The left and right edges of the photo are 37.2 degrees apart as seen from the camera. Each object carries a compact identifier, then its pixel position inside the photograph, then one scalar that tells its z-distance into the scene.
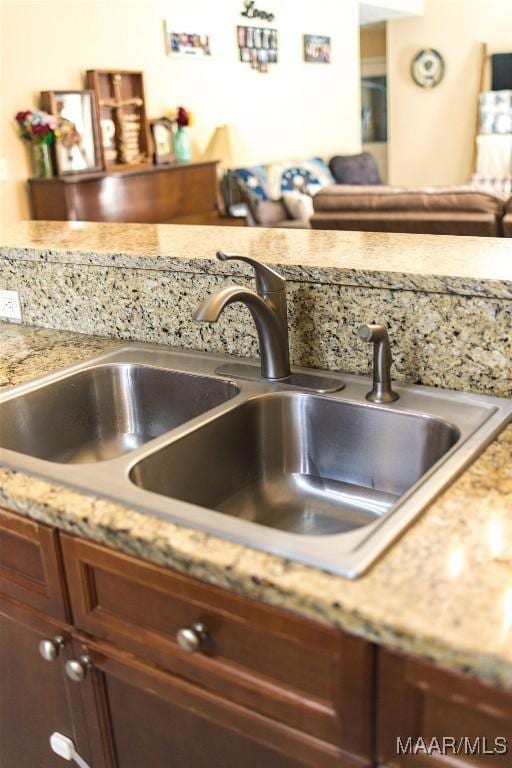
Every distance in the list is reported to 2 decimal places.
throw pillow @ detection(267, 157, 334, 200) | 6.24
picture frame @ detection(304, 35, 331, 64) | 6.88
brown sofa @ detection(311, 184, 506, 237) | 3.23
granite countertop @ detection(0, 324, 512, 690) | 0.71
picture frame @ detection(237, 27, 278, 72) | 6.06
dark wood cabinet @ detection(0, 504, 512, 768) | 0.78
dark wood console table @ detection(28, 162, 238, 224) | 4.41
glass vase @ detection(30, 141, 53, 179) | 4.40
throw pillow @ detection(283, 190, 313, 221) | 6.09
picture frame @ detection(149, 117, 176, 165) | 5.20
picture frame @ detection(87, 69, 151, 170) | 4.80
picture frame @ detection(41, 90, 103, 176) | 4.44
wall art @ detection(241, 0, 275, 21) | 6.05
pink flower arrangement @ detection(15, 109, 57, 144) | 4.27
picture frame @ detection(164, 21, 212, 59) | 5.35
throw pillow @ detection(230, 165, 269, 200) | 5.91
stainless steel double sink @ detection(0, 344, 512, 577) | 1.04
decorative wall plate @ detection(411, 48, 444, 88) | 8.38
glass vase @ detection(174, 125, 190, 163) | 5.36
